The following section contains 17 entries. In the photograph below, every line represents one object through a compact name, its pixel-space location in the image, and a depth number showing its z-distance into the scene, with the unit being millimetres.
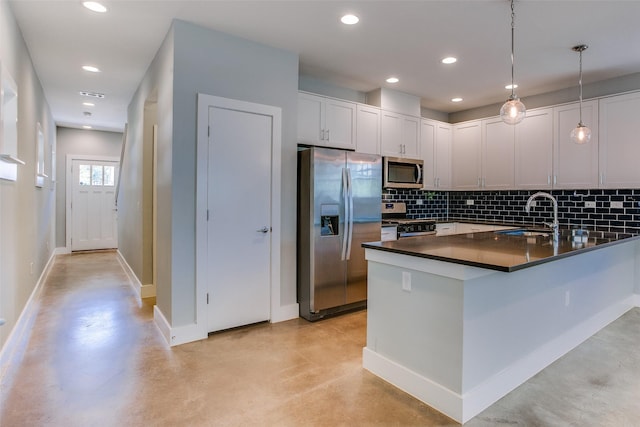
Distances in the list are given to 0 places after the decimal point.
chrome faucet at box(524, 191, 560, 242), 3062
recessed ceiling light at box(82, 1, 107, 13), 2694
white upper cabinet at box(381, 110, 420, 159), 4816
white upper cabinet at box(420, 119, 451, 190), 5332
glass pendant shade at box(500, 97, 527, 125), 2711
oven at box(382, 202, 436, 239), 4613
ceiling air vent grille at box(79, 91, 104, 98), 5133
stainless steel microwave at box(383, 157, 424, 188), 4809
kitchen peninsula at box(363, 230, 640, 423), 1982
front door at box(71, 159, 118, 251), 7809
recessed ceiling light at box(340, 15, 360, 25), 2873
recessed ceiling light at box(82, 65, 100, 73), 4070
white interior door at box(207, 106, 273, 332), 3176
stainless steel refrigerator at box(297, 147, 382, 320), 3578
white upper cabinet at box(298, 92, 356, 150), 4008
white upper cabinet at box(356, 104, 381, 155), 4543
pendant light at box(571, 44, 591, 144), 3369
